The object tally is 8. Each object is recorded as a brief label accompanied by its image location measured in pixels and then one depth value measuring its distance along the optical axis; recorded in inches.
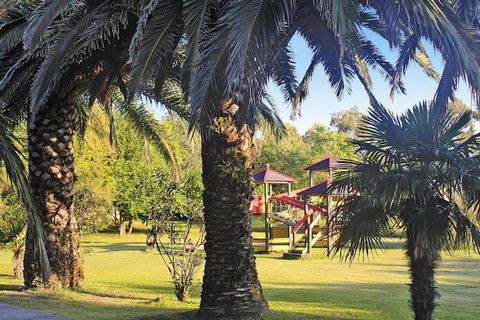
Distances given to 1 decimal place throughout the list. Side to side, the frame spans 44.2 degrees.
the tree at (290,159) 2139.5
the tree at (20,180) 288.0
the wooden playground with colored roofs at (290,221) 1110.4
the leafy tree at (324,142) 2111.6
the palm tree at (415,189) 299.1
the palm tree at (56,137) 429.4
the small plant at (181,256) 480.4
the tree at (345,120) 2837.1
